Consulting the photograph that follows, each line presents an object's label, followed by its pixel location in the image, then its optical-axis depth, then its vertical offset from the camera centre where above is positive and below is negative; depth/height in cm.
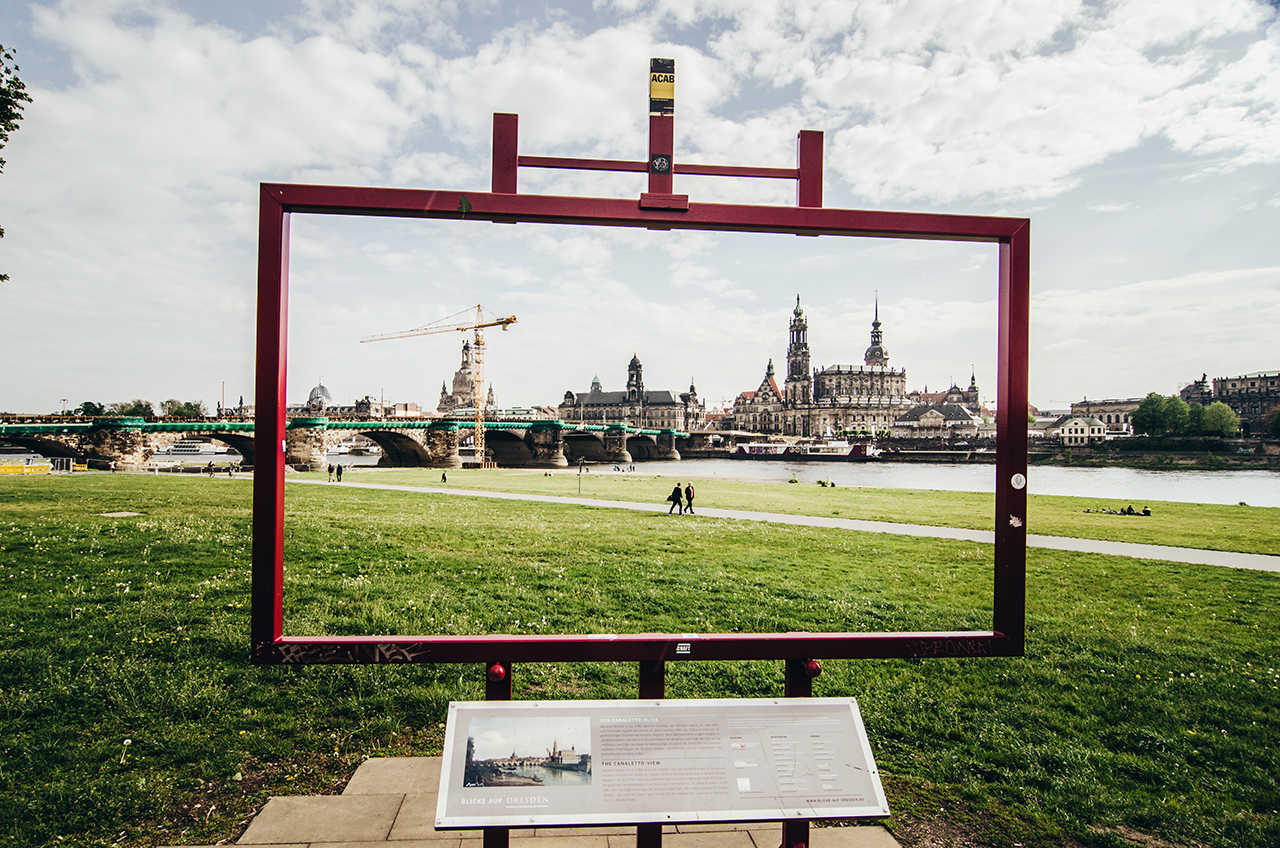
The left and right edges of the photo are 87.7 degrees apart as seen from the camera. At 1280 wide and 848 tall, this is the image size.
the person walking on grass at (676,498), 2034 -222
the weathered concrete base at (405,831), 403 -252
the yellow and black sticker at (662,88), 380 +193
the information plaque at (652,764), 317 -170
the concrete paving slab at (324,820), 402 -251
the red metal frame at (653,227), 359 +35
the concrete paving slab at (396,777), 457 -252
